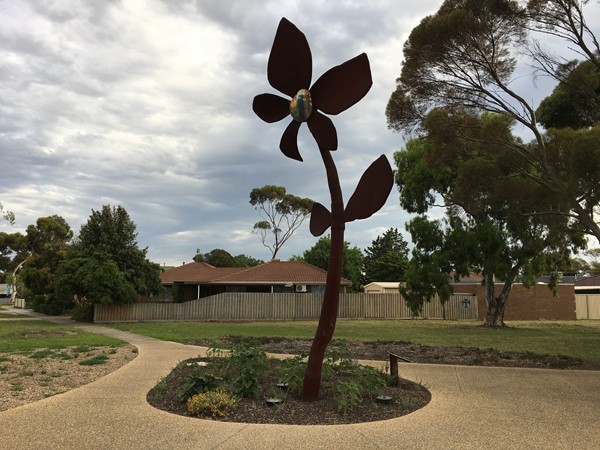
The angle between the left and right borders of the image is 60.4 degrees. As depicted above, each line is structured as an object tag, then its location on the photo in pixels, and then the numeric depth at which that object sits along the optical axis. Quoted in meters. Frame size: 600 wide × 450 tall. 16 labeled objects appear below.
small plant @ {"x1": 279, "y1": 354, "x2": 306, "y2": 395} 7.37
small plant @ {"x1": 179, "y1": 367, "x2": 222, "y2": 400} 6.73
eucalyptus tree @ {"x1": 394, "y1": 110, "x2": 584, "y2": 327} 16.75
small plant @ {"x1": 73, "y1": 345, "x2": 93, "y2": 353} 13.09
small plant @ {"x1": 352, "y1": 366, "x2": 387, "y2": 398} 7.27
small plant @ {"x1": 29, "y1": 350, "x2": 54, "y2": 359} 11.76
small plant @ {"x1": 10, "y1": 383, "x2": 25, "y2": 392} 7.84
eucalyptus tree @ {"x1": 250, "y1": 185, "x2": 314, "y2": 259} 57.50
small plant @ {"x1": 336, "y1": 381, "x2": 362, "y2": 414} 6.44
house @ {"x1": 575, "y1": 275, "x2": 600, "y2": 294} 50.58
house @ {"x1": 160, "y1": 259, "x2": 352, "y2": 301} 35.53
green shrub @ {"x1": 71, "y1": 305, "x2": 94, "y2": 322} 28.31
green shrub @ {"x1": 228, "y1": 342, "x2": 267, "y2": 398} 7.00
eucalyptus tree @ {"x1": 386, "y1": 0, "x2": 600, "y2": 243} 14.13
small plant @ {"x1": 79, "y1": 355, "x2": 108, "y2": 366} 10.75
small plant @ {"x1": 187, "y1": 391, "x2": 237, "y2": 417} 6.24
